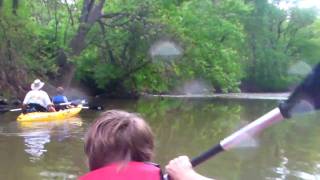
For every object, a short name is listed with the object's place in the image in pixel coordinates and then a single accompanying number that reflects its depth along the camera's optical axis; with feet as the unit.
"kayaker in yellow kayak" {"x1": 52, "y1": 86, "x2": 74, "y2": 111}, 50.73
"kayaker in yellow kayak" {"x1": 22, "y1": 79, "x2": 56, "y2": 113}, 45.67
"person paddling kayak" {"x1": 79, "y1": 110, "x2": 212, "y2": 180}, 5.50
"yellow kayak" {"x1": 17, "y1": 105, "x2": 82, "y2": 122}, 43.48
